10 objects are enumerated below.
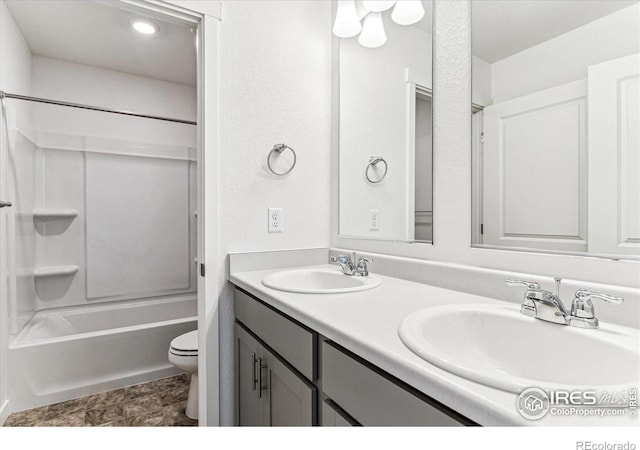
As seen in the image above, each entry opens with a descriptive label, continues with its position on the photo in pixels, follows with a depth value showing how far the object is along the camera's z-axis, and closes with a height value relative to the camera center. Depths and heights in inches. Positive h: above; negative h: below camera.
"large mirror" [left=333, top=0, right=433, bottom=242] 49.5 +18.0
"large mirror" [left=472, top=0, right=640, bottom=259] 29.9 +10.1
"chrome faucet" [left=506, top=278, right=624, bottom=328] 26.7 -7.5
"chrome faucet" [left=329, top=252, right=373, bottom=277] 51.6 -7.2
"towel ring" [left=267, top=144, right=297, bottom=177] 59.2 +13.1
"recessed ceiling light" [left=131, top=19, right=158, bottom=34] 76.7 +47.6
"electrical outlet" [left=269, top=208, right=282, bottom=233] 59.7 +0.3
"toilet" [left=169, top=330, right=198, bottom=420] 66.6 -29.5
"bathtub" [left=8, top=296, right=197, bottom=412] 69.1 -31.0
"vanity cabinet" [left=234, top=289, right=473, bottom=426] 22.8 -15.2
